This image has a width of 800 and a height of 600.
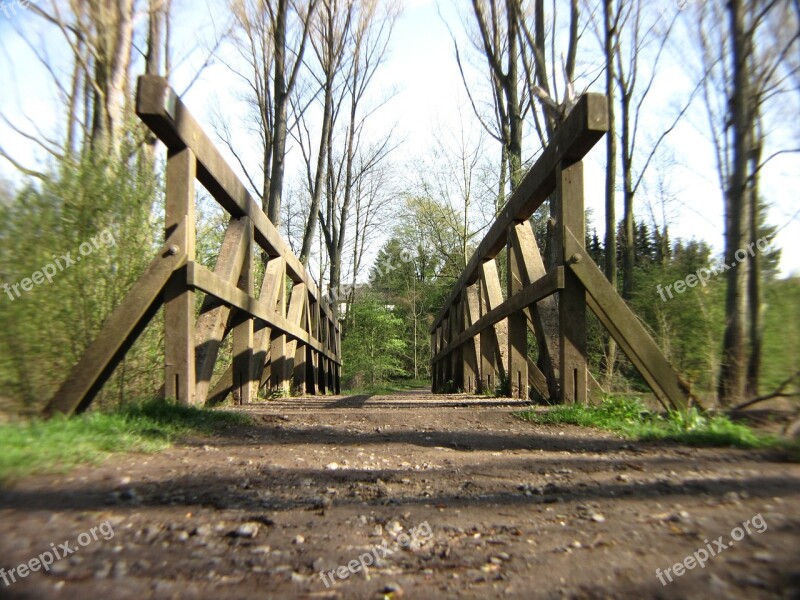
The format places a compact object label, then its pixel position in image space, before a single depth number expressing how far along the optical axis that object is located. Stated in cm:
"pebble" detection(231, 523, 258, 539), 183
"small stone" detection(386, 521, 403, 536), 195
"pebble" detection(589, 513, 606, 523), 195
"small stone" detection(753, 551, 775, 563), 149
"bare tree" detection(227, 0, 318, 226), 1371
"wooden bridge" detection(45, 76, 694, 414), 331
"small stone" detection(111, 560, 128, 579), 148
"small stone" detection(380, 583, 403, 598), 153
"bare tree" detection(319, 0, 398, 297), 2266
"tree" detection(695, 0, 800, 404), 421
